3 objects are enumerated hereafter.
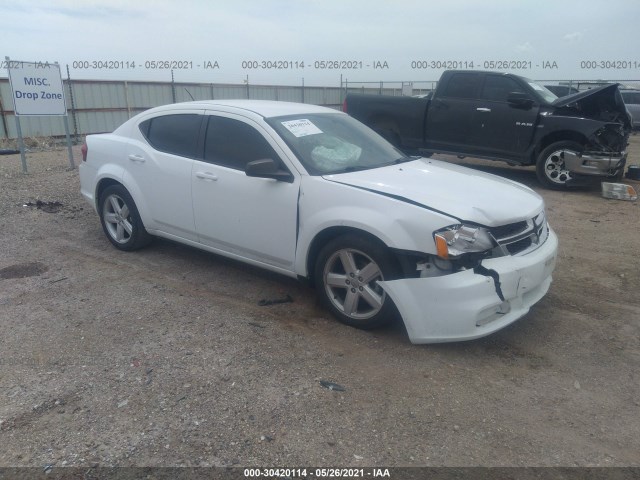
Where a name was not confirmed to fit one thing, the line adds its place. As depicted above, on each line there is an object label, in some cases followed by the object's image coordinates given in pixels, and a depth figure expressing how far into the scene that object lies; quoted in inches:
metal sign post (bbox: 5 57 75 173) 371.2
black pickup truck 351.6
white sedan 136.2
